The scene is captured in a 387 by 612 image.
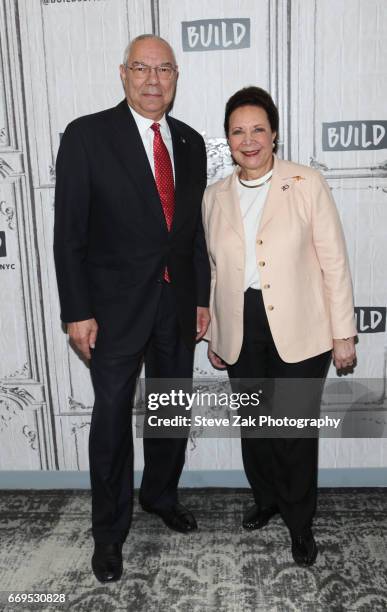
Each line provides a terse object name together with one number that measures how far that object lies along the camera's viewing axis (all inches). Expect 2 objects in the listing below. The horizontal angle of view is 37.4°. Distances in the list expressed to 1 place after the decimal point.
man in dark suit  80.4
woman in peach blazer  81.4
